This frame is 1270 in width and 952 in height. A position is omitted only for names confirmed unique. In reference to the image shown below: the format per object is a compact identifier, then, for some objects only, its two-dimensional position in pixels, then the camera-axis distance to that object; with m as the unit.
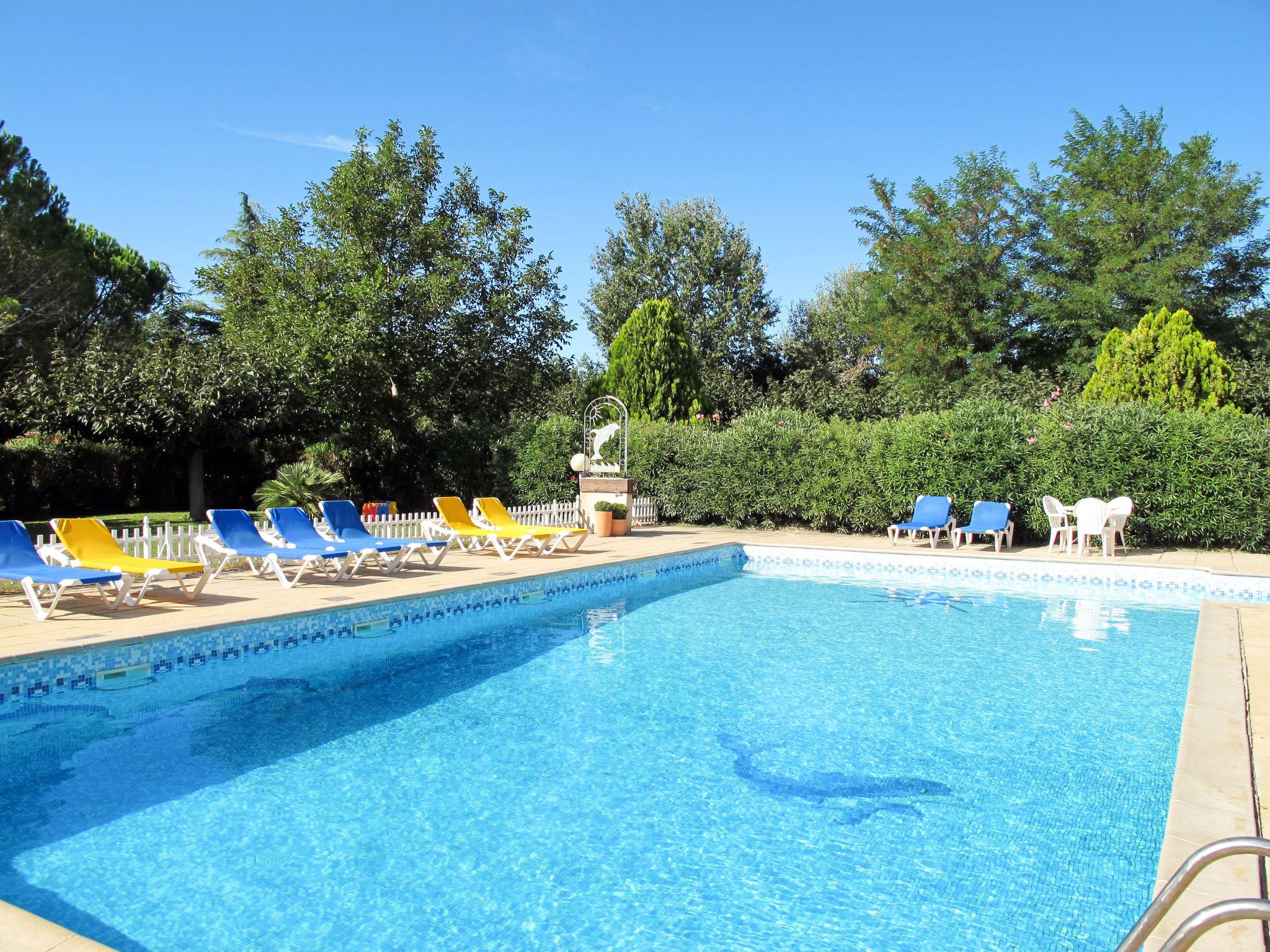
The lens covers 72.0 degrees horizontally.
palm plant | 15.02
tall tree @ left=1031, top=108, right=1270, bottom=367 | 22.55
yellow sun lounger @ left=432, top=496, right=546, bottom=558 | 12.13
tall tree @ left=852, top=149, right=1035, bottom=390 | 26.00
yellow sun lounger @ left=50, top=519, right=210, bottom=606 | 7.70
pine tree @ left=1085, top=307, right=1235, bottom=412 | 16.72
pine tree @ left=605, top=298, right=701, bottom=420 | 25.00
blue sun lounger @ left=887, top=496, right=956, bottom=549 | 14.51
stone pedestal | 16.25
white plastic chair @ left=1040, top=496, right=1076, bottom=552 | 13.84
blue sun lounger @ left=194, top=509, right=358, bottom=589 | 9.21
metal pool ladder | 1.64
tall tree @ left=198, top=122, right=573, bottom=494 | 20.53
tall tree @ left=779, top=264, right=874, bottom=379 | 34.03
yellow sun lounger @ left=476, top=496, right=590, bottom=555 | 12.45
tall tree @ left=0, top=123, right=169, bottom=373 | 17.97
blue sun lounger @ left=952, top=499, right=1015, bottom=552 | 14.12
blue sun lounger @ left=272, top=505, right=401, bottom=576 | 9.95
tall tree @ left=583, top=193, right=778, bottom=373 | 35.00
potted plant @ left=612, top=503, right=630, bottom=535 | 15.92
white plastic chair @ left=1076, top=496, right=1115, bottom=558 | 13.16
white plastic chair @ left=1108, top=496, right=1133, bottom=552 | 13.38
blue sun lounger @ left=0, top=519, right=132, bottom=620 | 7.07
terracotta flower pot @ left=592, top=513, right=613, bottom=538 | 15.76
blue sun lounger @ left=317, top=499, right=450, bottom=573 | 10.33
